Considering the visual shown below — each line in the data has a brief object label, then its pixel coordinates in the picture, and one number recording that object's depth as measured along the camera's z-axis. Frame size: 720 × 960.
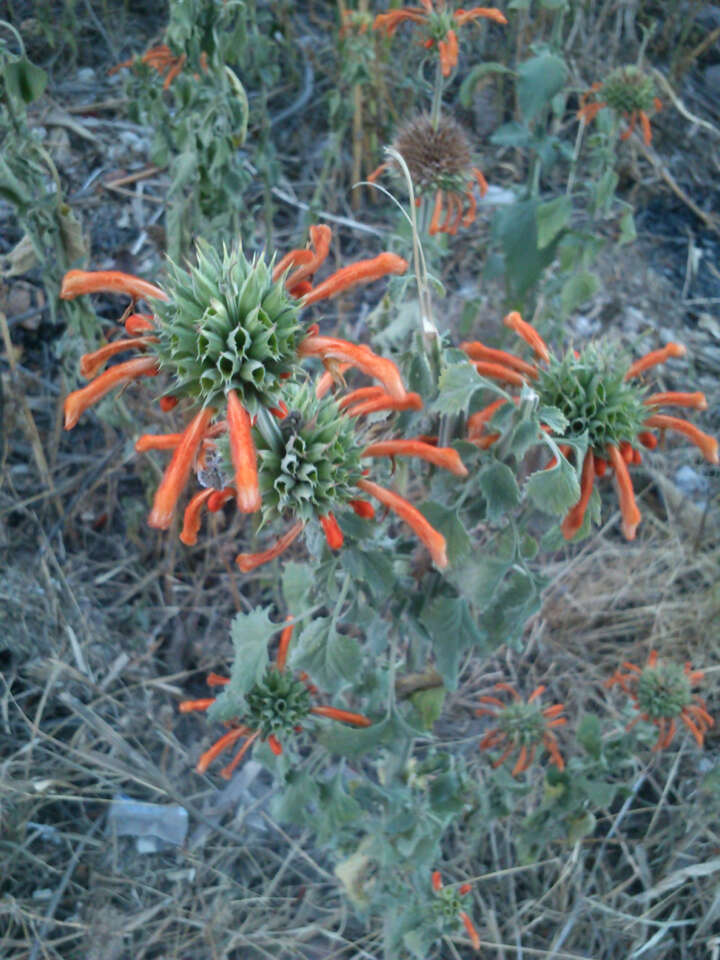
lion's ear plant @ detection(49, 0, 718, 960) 0.34
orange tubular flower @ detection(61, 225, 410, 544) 0.32
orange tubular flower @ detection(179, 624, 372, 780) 0.44
